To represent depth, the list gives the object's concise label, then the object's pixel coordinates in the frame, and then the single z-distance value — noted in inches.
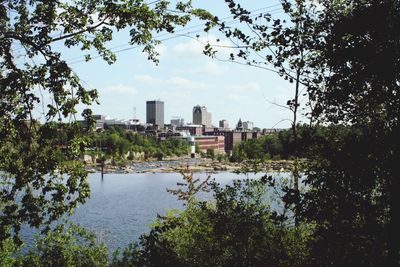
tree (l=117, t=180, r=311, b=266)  305.7
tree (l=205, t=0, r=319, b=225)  219.8
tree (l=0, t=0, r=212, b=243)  276.5
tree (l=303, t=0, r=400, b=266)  179.9
